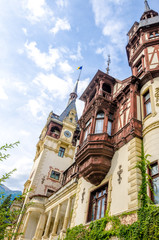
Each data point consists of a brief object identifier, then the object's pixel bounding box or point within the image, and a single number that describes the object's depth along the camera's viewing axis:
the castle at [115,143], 11.05
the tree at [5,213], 7.28
